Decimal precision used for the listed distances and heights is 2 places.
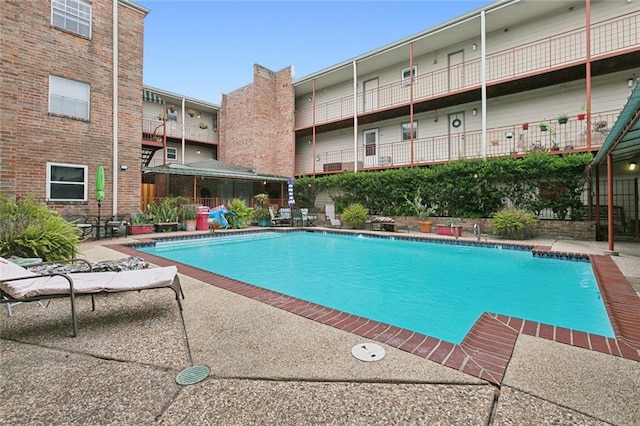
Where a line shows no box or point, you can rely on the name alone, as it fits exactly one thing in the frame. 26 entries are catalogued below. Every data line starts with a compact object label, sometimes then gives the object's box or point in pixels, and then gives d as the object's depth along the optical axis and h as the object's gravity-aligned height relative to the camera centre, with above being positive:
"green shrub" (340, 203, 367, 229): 13.52 -0.12
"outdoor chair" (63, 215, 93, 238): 9.53 -0.30
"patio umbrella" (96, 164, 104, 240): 9.04 +0.89
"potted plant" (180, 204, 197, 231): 12.21 -0.13
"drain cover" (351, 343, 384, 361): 2.23 -1.09
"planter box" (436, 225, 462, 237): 11.00 -0.63
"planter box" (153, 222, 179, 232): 11.39 -0.55
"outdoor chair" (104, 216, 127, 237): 9.60 -0.46
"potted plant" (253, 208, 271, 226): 14.88 -0.15
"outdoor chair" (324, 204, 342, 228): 14.98 -0.14
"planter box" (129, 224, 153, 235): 10.68 -0.60
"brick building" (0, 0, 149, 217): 9.02 +3.81
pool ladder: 10.54 -0.68
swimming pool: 3.87 -1.26
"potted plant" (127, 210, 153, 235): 10.70 -0.42
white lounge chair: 2.56 -0.68
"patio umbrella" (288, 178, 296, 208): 15.98 +1.05
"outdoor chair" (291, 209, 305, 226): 15.12 -0.19
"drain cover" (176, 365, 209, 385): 1.94 -1.11
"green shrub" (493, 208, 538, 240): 9.56 -0.30
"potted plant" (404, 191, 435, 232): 12.18 +0.07
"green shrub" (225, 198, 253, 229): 13.29 -0.09
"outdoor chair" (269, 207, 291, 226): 14.83 -0.34
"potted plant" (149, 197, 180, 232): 11.48 -0.12
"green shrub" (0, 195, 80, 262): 4.88 -0.42
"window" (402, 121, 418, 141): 15.69 +4.48
